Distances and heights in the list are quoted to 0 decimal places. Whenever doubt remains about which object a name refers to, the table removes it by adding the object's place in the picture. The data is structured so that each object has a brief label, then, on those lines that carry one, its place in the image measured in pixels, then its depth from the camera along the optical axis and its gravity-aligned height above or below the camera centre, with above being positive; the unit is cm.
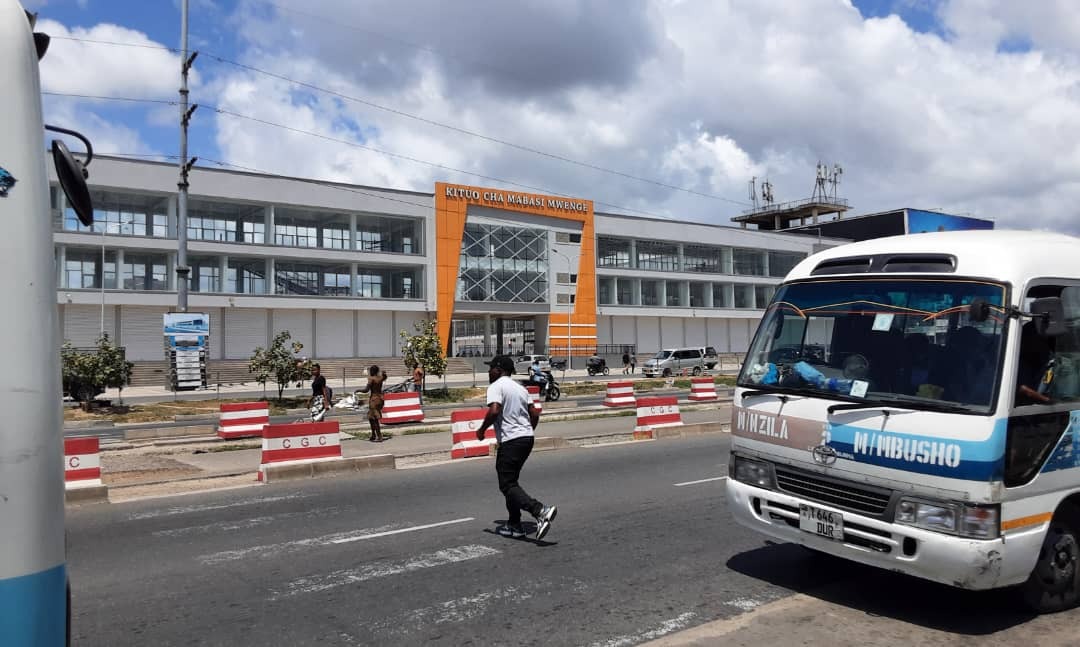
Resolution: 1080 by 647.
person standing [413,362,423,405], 2488 -131
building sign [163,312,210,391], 3433 -46
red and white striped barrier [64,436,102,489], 1031 -164
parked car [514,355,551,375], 5328 -197
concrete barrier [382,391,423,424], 2122 -196
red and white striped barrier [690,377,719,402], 2745 -201
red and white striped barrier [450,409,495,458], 1405 -177
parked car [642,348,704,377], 5162 -194
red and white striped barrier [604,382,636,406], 2616 -204
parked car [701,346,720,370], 5525 -174
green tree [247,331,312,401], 2862 -99
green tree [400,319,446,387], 3372 -72
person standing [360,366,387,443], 1692 -141
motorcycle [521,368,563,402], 2953 -211
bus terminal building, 4741 +497
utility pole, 2997 +656
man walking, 760 -96
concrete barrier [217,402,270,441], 1881 -197
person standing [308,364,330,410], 1850 -131
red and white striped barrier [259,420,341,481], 1198 -165
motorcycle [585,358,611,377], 5569 -227
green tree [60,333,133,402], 2661 -107
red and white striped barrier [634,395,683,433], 1727 -178
